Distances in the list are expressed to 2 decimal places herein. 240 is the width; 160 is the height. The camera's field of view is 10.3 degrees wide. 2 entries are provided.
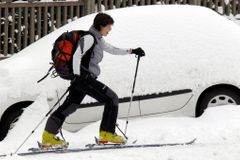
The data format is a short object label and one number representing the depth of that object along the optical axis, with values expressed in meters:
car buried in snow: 16.67
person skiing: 14.78
